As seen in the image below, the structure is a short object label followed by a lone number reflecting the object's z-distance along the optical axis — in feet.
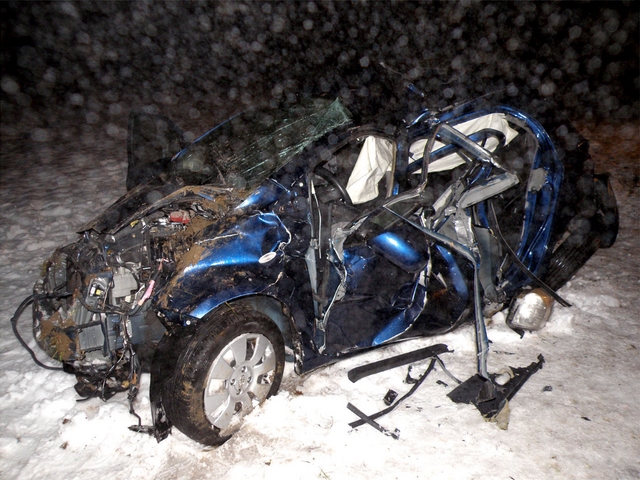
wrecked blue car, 8.62
